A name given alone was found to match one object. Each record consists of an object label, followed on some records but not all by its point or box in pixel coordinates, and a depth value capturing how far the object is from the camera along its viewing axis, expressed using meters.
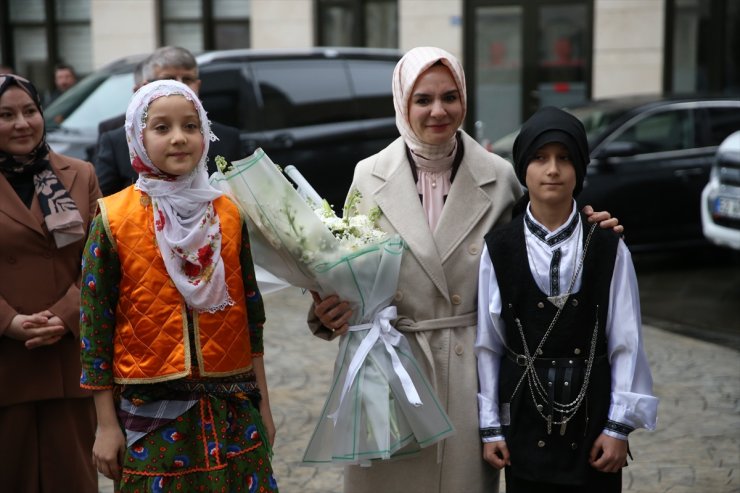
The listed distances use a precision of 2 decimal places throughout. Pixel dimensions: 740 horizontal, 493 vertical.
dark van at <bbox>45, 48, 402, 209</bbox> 10.73
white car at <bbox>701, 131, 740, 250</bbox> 9.34
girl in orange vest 3.16
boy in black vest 3.34
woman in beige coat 3.56
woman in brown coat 4.04
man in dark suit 5.21
